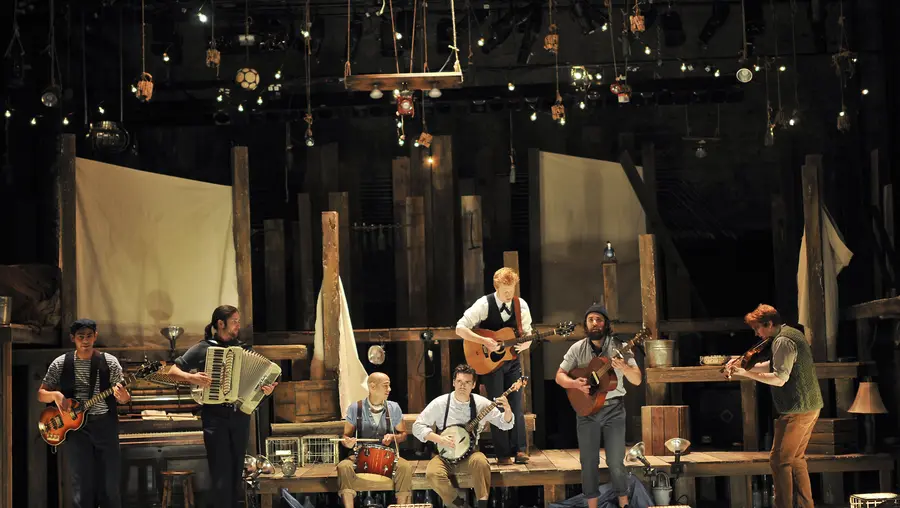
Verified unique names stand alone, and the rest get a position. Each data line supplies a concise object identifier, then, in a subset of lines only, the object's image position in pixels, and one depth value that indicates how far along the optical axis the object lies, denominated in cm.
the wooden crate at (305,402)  1165
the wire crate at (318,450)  1159
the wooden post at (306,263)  1379
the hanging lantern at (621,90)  1192
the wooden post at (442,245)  1342
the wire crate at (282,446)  1148
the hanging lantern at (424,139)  1161
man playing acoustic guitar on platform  1068
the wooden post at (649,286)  1217
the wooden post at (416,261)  1319
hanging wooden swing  865
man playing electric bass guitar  948
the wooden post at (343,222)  1352
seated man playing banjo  1033
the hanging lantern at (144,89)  1088
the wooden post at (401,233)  1350
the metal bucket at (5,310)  1048
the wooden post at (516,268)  1220
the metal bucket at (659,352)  1195
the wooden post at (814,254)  1212
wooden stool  1114
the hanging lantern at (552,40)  1105
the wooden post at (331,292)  1195
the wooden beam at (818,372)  1184
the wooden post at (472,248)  1306
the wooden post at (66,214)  1173
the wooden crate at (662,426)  1173
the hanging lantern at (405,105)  1011
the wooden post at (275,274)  1388
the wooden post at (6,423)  1030
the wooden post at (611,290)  1234
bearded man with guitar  977
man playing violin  975
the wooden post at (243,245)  1203
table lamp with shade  1149
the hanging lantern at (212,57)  1131
